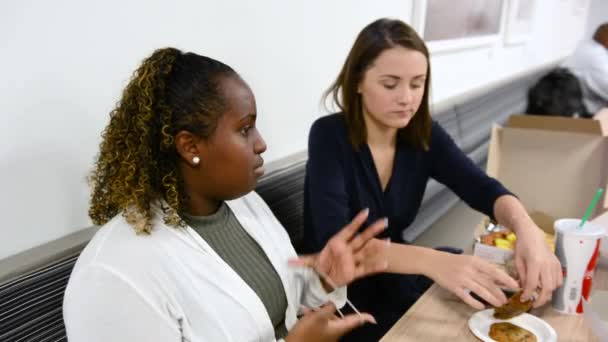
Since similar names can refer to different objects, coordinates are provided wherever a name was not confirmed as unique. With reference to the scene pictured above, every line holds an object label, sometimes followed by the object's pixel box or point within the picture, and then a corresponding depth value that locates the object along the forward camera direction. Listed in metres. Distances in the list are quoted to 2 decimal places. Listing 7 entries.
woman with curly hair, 0.80
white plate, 0.93
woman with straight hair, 1.32
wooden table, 0.93
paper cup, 1.01
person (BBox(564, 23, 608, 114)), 3.59
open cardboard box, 1.61
